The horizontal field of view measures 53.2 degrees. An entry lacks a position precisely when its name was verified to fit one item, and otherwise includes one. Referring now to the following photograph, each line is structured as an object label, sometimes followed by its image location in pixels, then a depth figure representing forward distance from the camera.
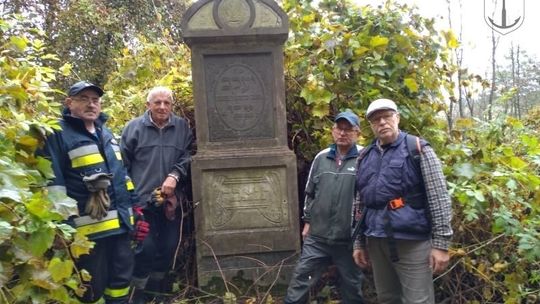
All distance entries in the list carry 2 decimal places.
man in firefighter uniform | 3.56
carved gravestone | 4.78
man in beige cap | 3.21
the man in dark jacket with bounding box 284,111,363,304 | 3.99
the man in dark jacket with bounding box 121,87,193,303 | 4.46
